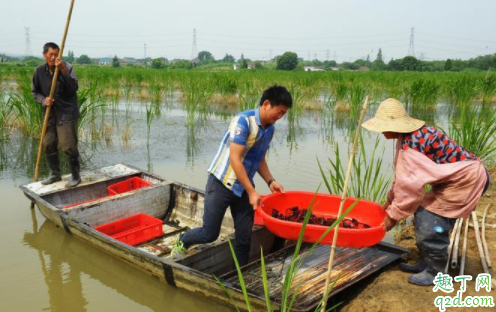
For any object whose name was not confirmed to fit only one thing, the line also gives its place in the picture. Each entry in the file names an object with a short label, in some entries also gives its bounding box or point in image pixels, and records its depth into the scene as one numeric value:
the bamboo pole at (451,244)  2.83
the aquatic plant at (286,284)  1.84
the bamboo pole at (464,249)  2.82
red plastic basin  2.62
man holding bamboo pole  4.38
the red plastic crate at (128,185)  4.61
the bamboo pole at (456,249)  2.89
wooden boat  2.73
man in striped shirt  2.56
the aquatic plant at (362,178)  3.60
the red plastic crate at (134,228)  3.64
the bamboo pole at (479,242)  2.88
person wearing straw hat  2.49
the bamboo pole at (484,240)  2.95
